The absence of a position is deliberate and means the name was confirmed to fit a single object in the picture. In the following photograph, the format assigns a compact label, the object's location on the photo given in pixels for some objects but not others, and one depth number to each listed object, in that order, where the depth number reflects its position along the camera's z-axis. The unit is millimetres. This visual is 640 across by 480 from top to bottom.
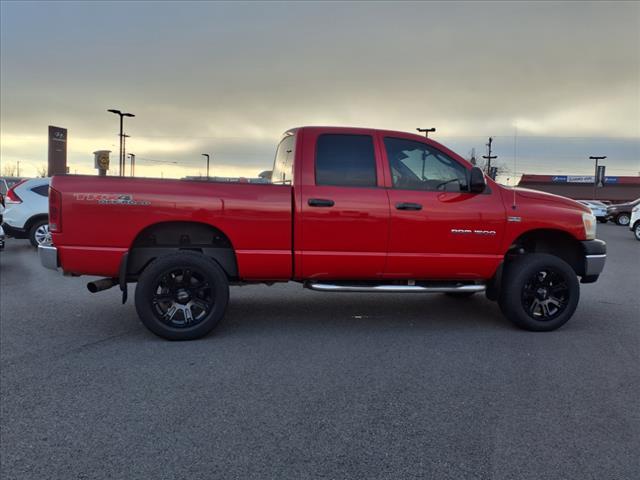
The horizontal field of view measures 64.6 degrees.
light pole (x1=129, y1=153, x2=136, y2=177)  57125
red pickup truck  4938
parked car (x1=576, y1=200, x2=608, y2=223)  32344
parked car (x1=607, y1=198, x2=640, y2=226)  29683
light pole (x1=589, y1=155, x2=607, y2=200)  54344
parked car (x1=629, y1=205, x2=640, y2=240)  18906
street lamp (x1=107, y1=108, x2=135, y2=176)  41562
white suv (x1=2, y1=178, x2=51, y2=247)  11766
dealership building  55344
